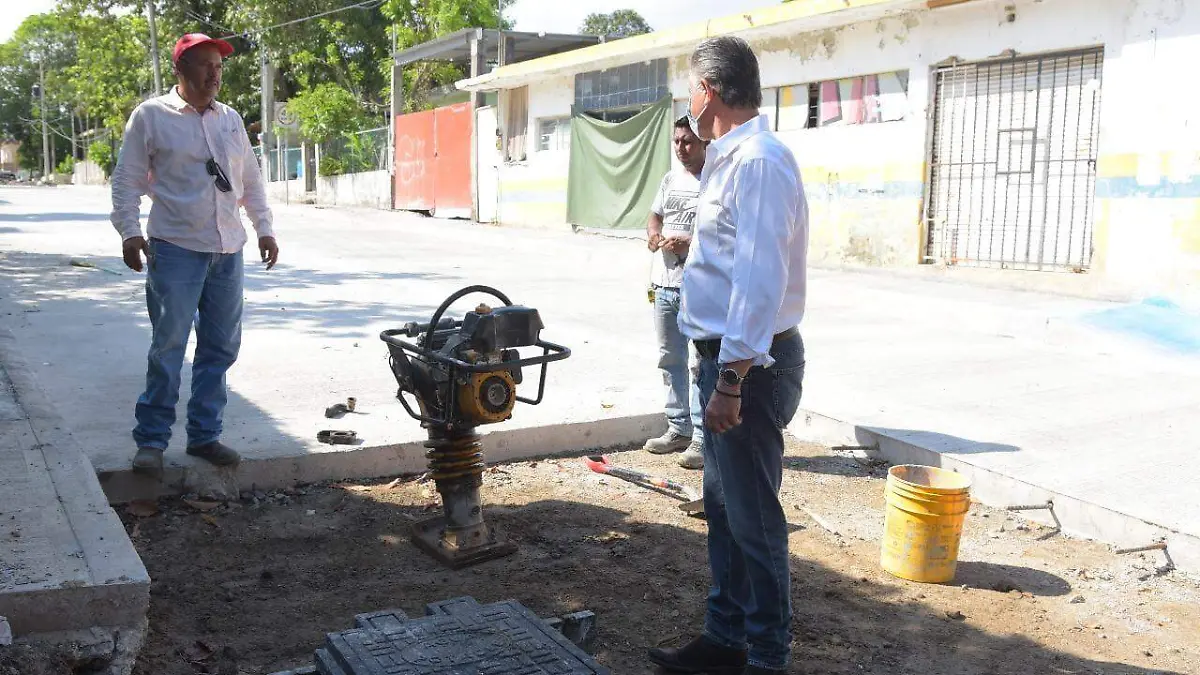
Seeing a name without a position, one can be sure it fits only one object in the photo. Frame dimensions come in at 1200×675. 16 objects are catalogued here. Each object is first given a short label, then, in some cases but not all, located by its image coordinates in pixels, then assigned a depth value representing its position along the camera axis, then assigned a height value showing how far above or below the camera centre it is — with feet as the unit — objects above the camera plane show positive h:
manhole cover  8.57 -3.70
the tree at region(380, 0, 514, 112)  94.73 +17.99
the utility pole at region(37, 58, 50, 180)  239.91 +19.33
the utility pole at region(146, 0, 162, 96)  132.87 +20.77
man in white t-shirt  16.20 -1.01
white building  33.65 +3.62
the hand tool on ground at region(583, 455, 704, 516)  15.42 -4.16
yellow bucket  12.66 -3.69
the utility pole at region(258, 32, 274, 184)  117.91 +12.88
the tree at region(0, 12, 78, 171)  258.16 +34.10
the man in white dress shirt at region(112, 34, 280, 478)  14.75 -0.31
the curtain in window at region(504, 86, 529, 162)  73.00 +6.72
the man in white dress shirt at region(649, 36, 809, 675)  8.87 -0.91
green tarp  56.59 +3.02
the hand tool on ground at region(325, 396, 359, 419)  18.53 -3.50
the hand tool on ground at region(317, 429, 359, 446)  16.74 -3.60
